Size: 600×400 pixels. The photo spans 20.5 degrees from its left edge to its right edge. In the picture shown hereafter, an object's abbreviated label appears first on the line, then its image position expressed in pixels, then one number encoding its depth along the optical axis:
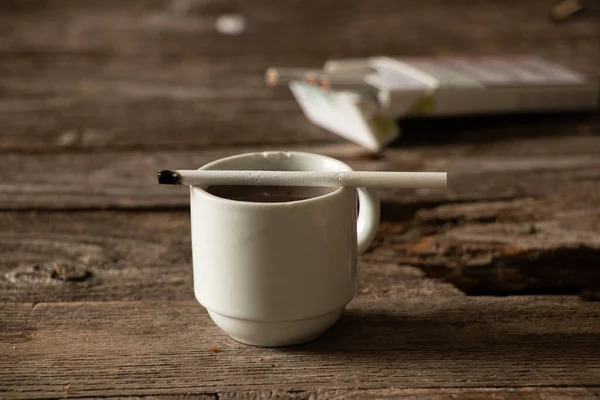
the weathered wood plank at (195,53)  0.82
